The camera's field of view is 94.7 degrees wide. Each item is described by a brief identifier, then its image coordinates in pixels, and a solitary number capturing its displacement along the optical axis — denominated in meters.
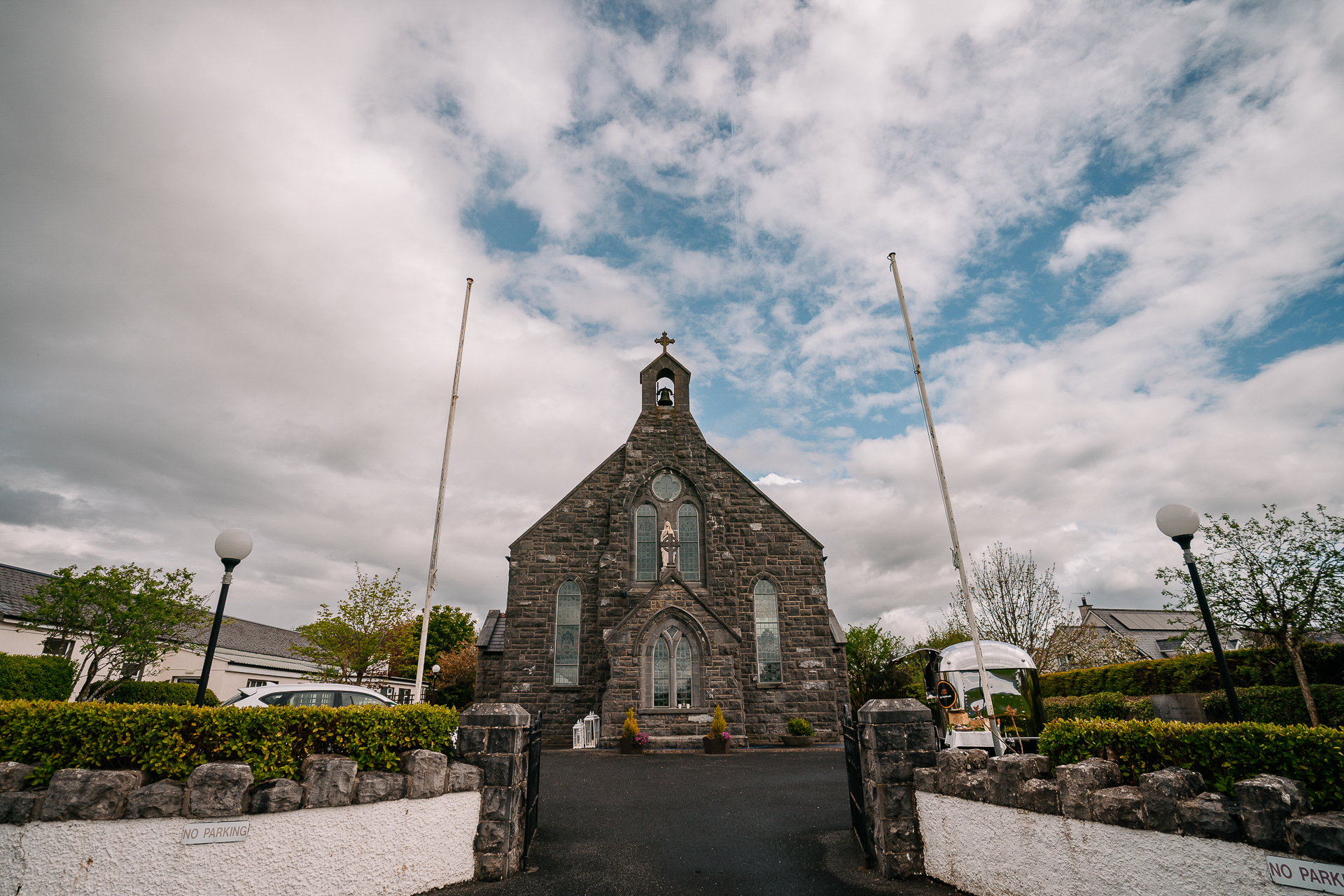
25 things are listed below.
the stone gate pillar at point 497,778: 6.62
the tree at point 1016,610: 28.11
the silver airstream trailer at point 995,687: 13.89
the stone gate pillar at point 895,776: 6.67
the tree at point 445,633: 45.94
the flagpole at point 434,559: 9.35
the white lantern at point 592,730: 19.66
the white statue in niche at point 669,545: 22.08
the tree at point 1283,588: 15.16
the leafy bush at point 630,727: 17.42
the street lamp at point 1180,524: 7.84
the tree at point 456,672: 38.19
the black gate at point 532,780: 7.31
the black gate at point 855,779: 7.38
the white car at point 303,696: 11.15
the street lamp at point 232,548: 8.73
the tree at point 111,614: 18.83
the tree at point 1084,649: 29.08
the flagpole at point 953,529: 8.33
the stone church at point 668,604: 19.50
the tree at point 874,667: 26.84
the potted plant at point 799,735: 19.70
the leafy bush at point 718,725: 17.77
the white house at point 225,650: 22.33
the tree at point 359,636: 31.83
